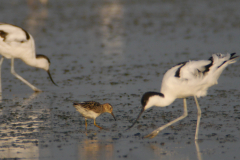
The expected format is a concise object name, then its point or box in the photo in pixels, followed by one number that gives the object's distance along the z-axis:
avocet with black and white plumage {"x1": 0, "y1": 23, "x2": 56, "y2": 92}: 22.69
